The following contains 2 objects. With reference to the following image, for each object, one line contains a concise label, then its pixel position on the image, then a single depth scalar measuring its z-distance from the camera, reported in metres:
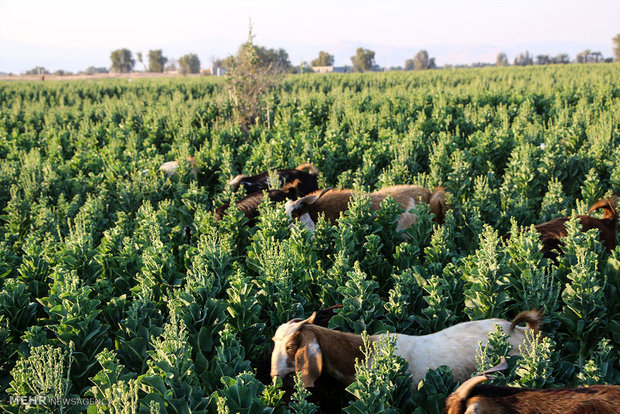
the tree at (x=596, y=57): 88.17
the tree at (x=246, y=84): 17.14
